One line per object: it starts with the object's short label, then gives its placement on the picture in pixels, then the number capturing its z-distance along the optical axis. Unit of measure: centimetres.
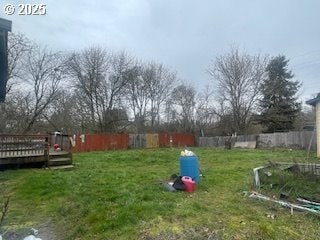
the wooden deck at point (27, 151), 890
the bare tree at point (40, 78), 2208
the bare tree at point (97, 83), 2469
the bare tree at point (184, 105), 2711
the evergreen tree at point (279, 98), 2197
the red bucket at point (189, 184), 503
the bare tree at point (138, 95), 2653
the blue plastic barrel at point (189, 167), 545
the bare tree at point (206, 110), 2647
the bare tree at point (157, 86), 2727
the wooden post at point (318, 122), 1082
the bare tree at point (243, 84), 2404
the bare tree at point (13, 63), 1889
